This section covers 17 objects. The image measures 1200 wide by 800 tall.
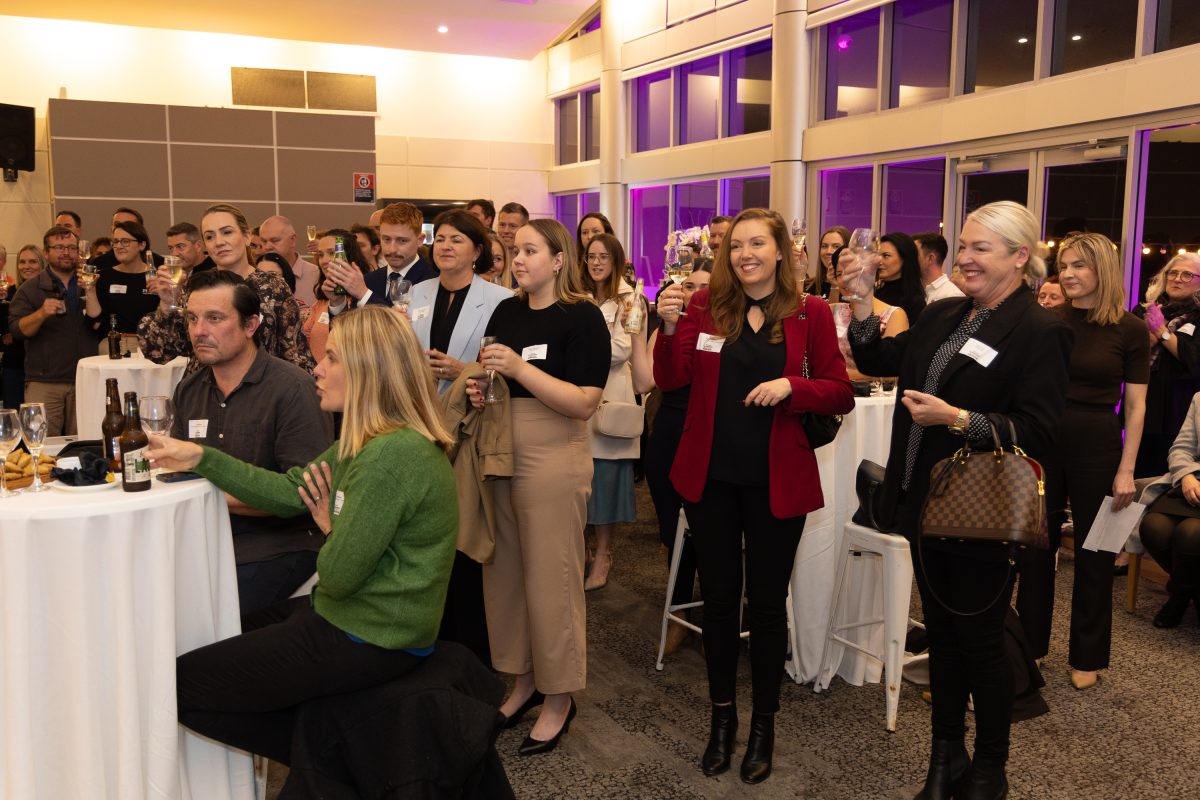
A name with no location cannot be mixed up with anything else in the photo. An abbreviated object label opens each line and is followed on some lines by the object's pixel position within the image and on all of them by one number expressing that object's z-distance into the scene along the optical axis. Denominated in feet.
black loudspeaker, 36.63
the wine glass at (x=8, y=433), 7.32
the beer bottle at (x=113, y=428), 7.78
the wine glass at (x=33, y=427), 7.56
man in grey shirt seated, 8.71
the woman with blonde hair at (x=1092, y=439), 11.34
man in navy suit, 13.16
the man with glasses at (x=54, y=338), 19.76
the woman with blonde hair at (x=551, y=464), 9.56
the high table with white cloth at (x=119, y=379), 15.81
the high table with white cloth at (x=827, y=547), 11.27
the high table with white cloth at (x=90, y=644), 6.75
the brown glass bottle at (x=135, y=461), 7.16
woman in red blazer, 8.79
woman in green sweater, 7.00
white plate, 7.32
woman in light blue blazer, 11.17
